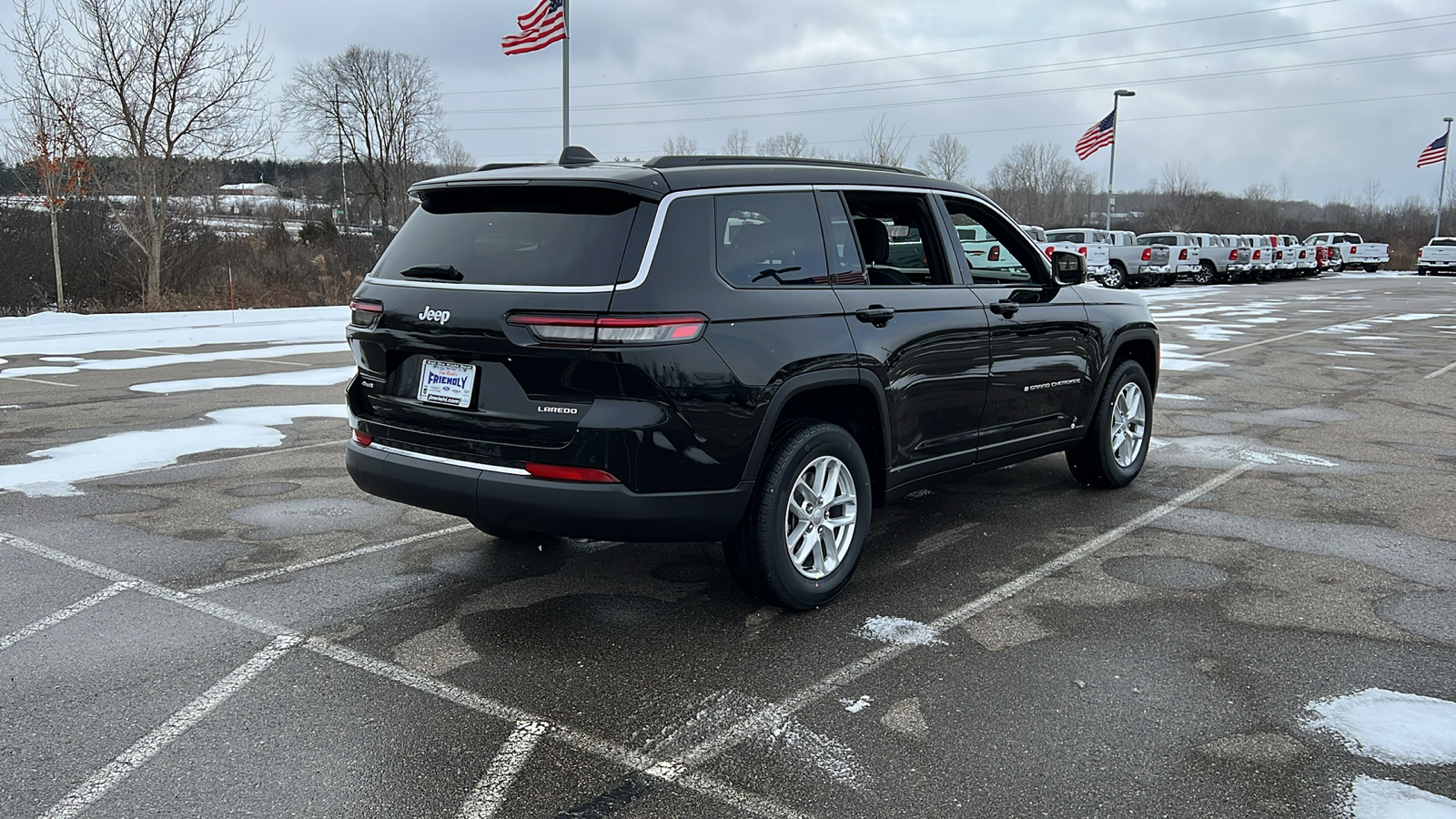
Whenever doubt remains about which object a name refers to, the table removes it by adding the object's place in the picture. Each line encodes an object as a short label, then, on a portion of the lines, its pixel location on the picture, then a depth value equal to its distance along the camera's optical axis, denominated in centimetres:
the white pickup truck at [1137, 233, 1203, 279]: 3612
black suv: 372
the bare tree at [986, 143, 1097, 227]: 6906
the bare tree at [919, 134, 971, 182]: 5131
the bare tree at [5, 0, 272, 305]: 2000
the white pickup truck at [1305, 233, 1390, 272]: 5275
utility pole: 5877
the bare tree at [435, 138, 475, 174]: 5672
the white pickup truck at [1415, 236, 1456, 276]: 4678
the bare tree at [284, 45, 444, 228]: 5825
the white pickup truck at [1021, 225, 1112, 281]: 3205
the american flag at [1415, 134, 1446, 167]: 4397
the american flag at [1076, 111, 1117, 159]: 3406
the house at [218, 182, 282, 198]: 5043
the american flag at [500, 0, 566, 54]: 1978
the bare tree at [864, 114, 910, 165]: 3788
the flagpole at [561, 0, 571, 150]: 1958
